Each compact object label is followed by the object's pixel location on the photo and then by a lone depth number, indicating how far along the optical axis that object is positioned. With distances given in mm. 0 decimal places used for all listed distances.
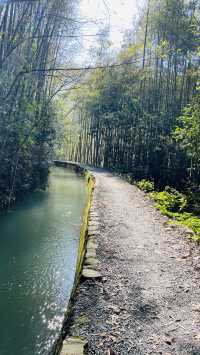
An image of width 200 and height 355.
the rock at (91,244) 3901
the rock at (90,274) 3032
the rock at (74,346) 1957
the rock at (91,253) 3588
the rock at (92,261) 3379
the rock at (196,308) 2568
